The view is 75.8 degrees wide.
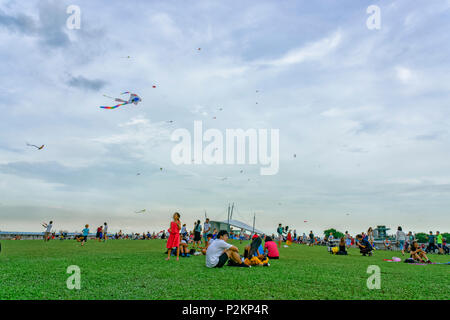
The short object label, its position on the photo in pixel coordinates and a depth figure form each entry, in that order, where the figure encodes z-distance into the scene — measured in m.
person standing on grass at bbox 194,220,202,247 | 20.78
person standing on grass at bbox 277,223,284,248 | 26.47
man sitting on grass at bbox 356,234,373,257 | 19.91
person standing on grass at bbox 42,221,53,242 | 28.08
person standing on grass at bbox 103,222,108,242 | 31.12
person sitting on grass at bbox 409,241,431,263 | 14.15
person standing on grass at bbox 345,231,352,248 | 28.74
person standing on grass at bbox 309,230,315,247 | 36.76
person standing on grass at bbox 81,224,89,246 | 23.97
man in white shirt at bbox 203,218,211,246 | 22.31
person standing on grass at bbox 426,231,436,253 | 26.52
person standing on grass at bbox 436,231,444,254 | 24.97
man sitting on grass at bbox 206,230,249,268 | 9.38
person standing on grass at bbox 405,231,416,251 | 26.52
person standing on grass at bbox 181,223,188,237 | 23.93
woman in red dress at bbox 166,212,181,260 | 12.53
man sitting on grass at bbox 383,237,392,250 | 33.82
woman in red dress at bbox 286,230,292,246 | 34.52
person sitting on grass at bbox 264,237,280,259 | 13.26
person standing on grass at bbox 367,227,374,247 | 23.38
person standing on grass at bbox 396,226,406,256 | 23.24
